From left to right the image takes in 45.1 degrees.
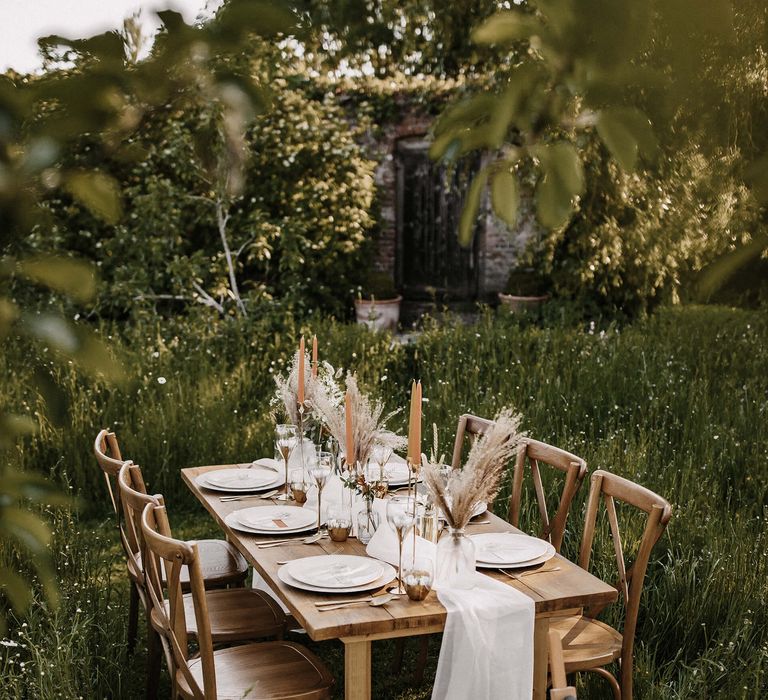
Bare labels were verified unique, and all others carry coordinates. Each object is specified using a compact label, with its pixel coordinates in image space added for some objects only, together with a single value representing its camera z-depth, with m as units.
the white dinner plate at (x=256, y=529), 2.95
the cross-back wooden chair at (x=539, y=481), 3.32
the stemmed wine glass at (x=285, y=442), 3.41
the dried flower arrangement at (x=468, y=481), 2.54
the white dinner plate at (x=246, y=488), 3.43
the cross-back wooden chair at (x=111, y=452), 3.16
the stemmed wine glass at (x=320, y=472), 2.97
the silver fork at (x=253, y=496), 3.37
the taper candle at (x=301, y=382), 3.50
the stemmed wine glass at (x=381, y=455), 2.88
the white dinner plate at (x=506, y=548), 2.73
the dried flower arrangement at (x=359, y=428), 3.02
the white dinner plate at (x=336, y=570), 2.52
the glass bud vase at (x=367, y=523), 2.90
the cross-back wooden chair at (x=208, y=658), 2.43
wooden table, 2.33
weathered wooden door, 11.29
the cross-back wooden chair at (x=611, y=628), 2.82
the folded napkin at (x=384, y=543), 2.72
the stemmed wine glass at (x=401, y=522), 2.53
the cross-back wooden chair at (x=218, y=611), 2.96
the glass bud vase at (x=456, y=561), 2.55
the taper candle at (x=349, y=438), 2.90
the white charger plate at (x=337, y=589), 2.48
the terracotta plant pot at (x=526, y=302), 10.19
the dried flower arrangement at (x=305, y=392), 3.47
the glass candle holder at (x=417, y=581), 2.45
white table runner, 2.43
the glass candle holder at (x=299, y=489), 3.30
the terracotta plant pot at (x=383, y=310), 9.95
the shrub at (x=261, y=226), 8.69
